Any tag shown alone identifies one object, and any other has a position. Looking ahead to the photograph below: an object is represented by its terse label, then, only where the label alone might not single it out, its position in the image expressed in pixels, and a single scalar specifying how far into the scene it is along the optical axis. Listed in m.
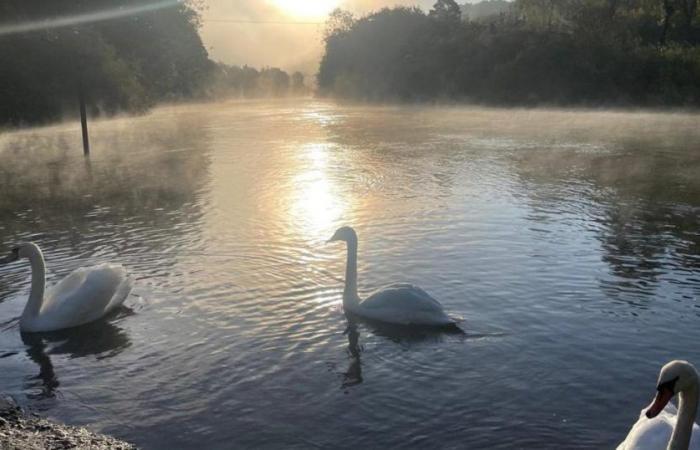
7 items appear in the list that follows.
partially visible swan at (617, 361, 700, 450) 5.43
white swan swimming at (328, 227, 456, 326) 10.00
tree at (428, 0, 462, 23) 95.19
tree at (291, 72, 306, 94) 169.50
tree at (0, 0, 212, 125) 31.41
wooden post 29.60
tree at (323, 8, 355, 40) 116.69
